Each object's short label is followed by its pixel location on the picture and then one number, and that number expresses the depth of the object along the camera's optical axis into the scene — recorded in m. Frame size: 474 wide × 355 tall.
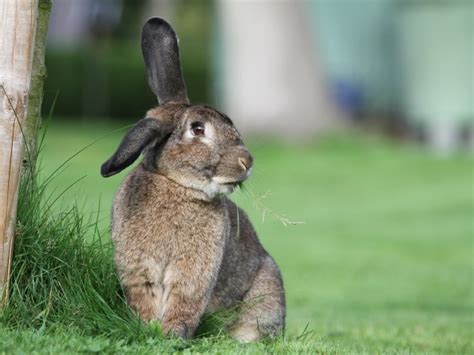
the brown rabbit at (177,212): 11.82
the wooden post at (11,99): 11.87
